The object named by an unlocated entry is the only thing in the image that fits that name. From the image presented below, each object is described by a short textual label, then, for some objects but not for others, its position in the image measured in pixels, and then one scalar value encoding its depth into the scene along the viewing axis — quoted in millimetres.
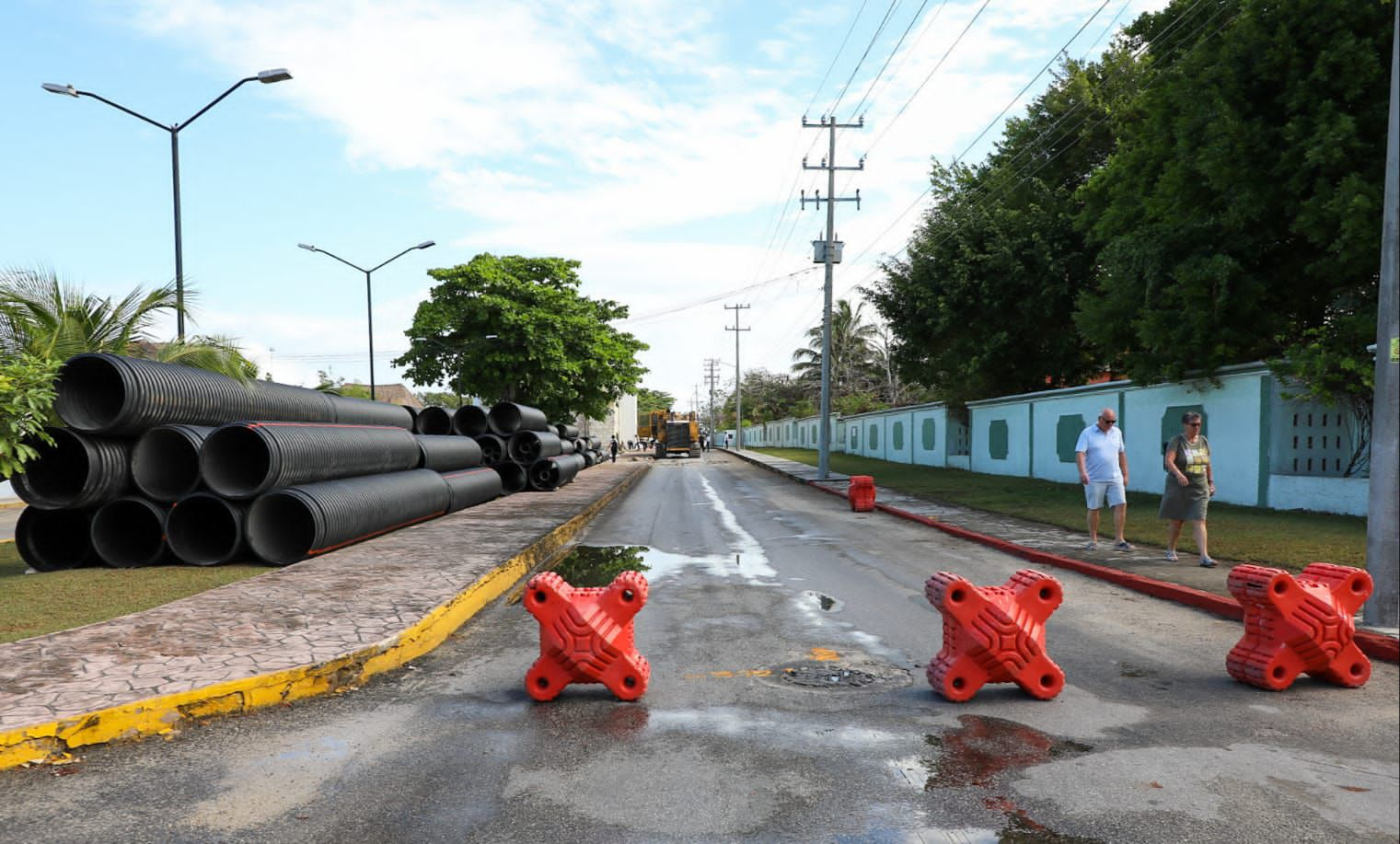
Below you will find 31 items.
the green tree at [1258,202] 13477
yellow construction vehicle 62125
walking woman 9312
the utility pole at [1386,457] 6094
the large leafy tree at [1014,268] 25938
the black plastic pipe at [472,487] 17094
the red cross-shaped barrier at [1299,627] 4969
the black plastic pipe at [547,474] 24141
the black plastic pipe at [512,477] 23688
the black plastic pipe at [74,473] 9688
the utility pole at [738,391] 85125
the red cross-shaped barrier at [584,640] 5137
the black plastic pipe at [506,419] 23312
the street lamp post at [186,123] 14289
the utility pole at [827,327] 28547
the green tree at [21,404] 7934
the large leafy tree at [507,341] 34688
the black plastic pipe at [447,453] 16688
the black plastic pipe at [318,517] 10367
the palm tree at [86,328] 10711
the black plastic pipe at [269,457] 10180
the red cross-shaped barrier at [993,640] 5016
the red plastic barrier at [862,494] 18250
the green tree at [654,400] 166125
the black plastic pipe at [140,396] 9680
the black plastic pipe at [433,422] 21156
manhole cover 5445
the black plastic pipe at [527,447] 23344
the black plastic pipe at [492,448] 23297
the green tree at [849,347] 68562
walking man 10648
